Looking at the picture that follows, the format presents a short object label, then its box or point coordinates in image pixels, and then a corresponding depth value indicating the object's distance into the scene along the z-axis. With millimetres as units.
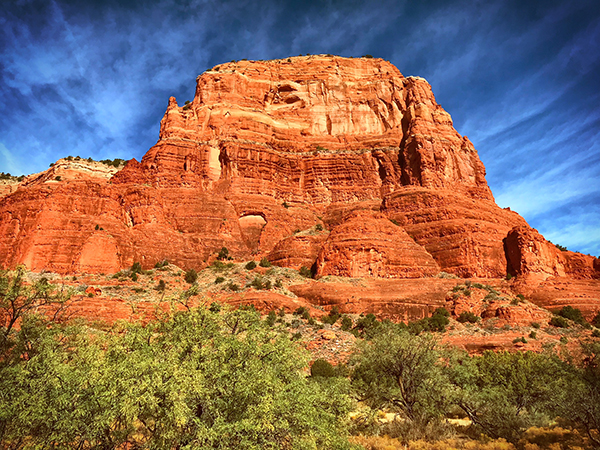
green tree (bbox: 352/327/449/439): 18719
